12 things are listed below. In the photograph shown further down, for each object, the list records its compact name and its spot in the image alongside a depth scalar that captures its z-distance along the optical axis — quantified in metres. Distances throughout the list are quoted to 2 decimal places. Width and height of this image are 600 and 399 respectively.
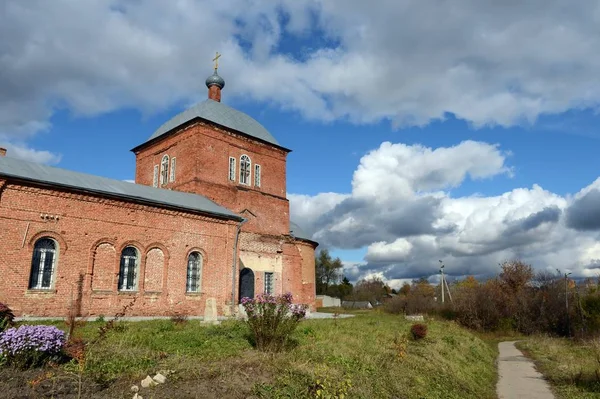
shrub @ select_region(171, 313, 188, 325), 14.01
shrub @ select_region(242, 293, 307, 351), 9.26
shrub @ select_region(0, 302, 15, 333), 8.03
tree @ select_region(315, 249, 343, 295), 76.12
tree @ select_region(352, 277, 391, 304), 75.50
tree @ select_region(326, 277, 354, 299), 74.38
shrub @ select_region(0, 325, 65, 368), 6.51
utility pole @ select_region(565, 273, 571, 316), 26.72
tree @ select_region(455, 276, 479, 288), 76.09
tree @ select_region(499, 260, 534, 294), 35.00
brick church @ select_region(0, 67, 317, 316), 14.81
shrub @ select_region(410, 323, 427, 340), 14.04
